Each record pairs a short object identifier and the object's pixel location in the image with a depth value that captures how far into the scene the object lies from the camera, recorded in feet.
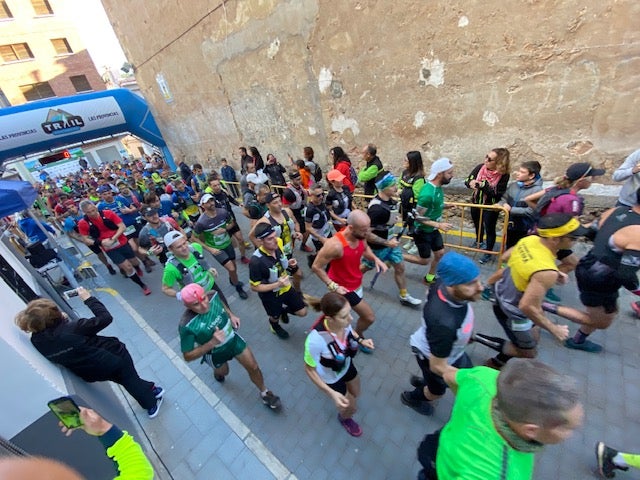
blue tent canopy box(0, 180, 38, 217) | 16.60
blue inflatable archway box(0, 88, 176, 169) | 35.37
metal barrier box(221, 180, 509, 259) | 15.28
